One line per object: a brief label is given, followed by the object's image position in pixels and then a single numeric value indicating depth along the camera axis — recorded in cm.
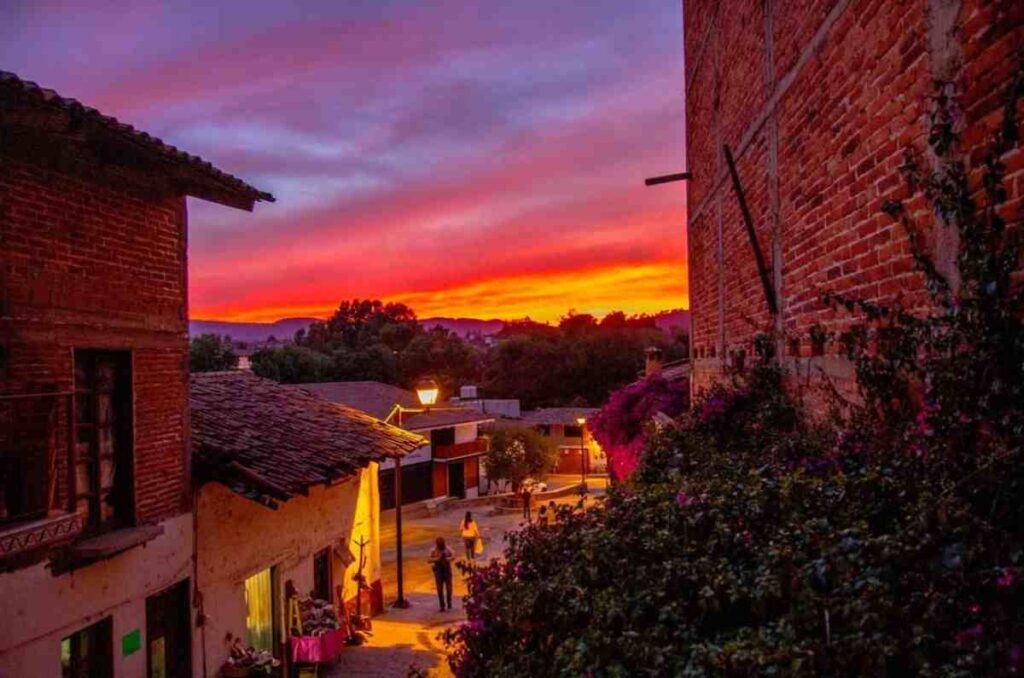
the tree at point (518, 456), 4191
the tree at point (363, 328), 7473
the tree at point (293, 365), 5594
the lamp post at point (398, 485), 1753
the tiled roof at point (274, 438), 945
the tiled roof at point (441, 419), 4153
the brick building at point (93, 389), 664
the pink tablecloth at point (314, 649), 1095
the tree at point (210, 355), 5459
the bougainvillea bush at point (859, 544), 269
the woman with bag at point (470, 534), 1895
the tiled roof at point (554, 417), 5425
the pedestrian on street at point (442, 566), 1639
